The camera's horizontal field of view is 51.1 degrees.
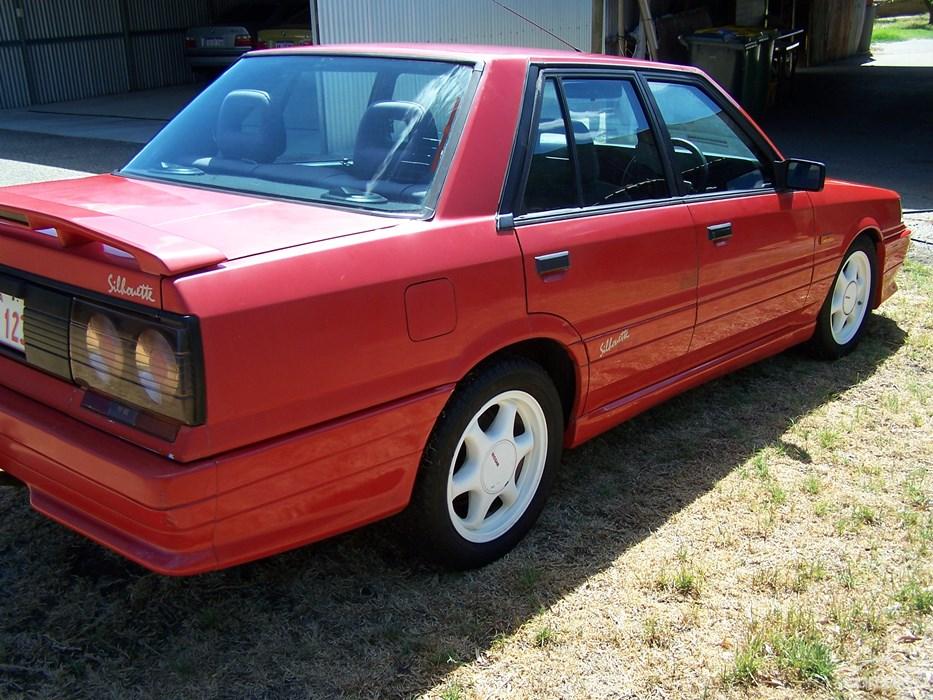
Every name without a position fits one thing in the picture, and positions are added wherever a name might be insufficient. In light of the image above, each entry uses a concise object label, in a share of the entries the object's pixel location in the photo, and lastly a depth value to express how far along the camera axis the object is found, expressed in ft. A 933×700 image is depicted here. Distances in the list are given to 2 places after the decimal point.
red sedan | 7.77
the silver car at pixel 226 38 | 60.75
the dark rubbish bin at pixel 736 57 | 50.37
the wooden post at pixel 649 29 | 43.73
